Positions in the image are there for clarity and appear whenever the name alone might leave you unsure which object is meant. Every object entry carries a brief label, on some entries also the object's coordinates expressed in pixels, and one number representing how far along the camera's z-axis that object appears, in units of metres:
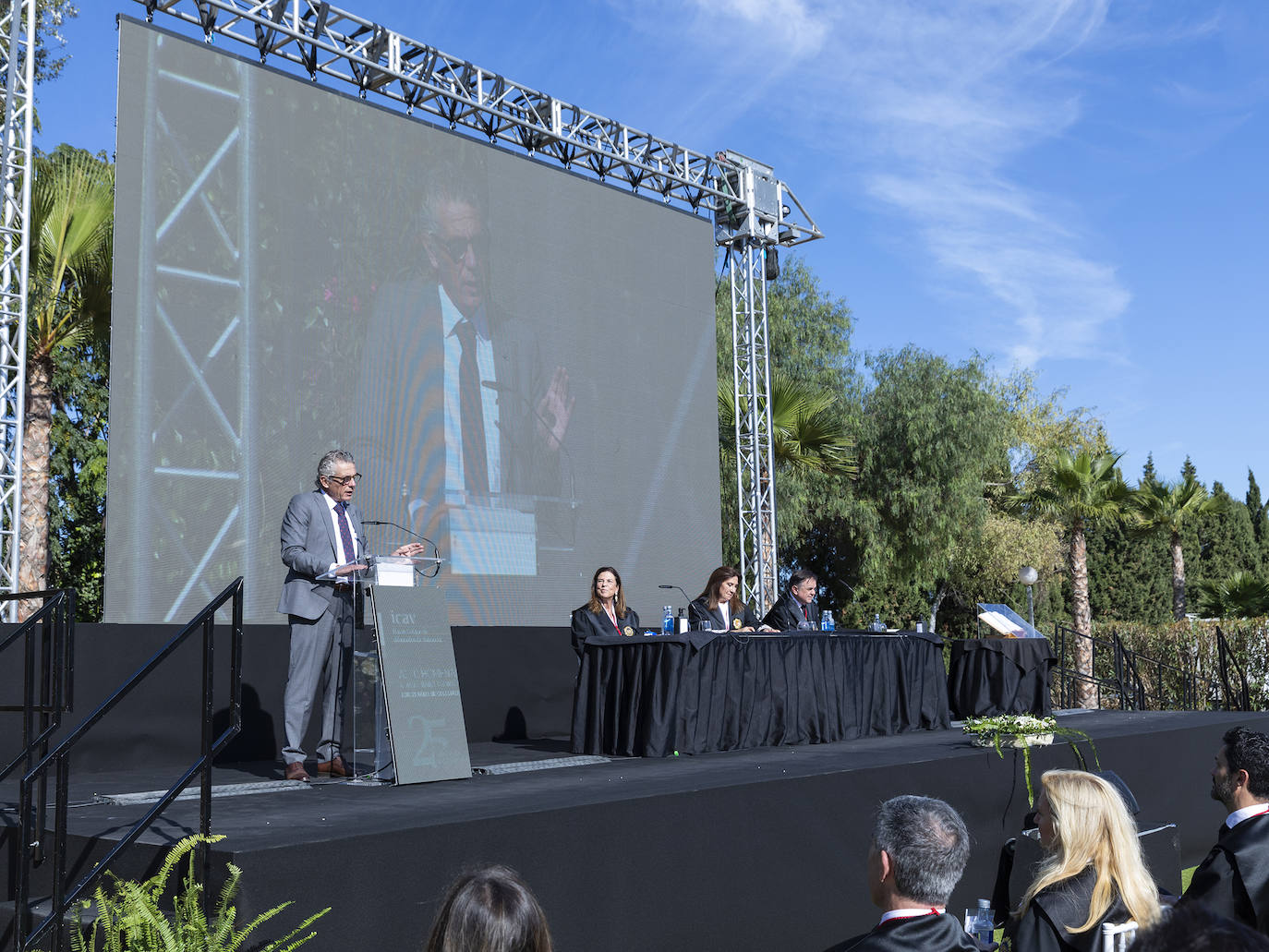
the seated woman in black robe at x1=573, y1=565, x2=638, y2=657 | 6.77
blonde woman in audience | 2.49
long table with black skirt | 6.17
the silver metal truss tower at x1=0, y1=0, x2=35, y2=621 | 6.95
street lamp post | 13.20
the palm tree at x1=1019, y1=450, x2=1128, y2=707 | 19.16
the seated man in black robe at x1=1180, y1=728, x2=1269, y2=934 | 2.85
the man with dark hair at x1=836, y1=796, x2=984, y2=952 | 2.16
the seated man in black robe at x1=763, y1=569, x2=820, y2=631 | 7.61
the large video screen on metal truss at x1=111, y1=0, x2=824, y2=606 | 8.19
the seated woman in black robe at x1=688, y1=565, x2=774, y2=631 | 7.19
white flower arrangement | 6.01
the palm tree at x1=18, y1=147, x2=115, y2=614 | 10.00
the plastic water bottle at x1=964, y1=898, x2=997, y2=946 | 3.00
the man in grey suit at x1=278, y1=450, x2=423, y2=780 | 4.95
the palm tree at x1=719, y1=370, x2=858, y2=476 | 14.88
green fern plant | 2.63
